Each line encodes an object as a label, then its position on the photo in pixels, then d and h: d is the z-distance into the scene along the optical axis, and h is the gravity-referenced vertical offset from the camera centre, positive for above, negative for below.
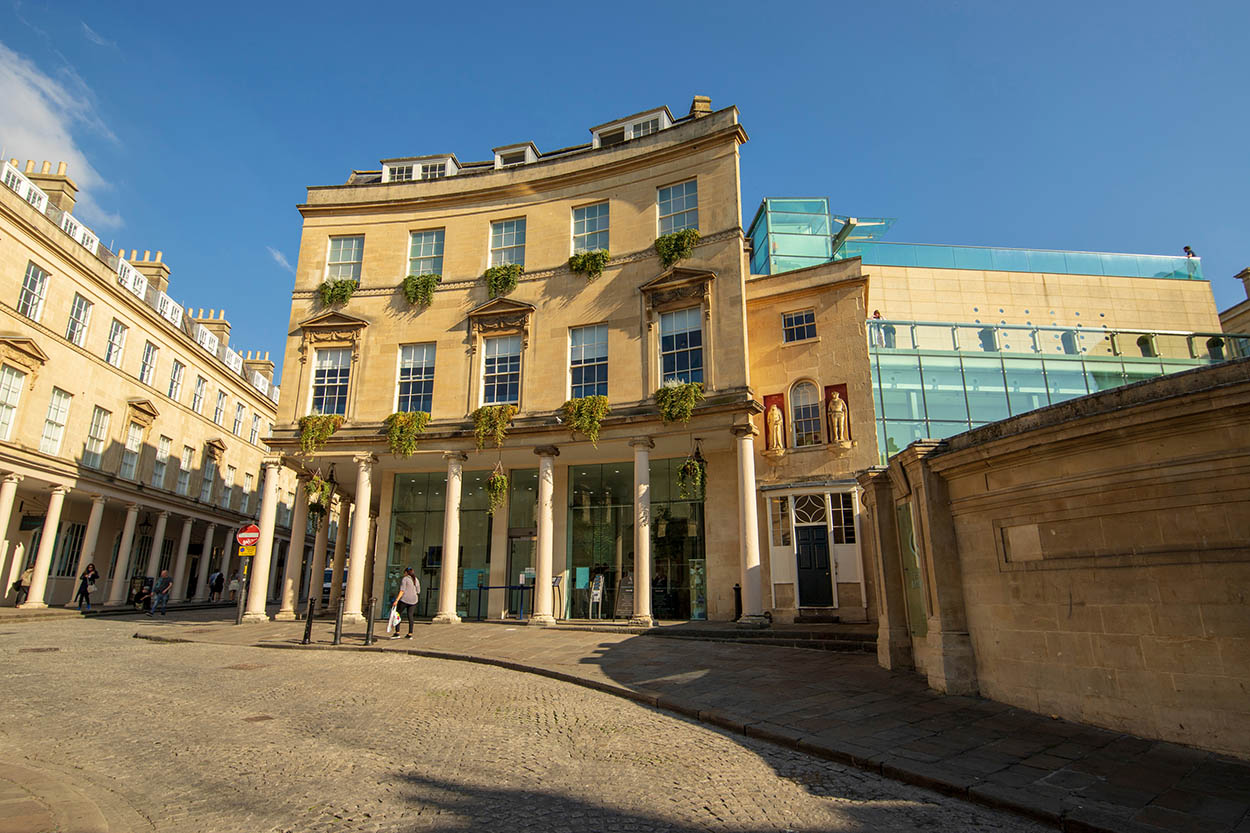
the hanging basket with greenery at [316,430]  20.36 +4.54
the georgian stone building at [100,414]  24.08 +7.23
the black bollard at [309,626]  14.65 -1.03
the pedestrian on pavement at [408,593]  15.91 -0.32
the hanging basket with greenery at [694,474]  17.59 +2.77
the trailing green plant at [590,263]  20.56 +9.70
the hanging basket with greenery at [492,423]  19.62 +4.58
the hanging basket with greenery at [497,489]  19.53 +2.63
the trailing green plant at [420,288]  21.88 +9.47
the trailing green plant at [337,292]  22.33 +9.54
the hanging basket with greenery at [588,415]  18.64 +4.59
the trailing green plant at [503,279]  21.31 +9.51
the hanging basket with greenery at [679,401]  17.78 +4.76
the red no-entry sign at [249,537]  19.00 +1.21
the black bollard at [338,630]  14.55 -1.09
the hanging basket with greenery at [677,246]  19.50 +9.71
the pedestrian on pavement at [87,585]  24.72 -0.20
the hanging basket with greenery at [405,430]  20.06 +4.46
